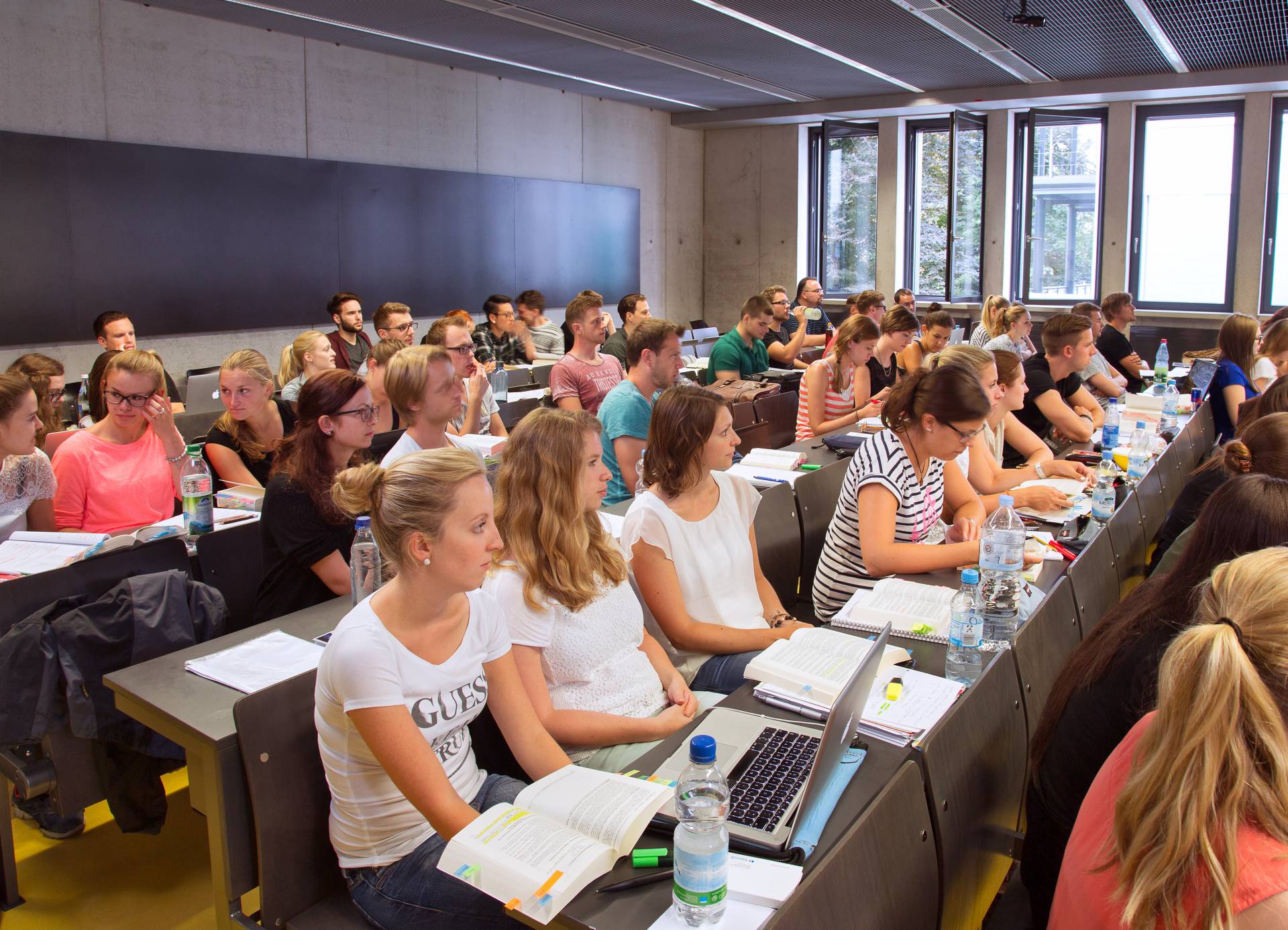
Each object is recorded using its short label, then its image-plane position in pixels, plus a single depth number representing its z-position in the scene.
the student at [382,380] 5.08
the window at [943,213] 11.44
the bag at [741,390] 6.31
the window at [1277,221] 10.44
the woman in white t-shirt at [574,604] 2.23
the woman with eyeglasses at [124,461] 3.76
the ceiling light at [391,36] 7.26
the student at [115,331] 6.56
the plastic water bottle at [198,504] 3.46
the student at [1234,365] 5.92
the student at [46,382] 4.73
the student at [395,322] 7.51
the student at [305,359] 5.76
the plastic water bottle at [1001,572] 2.73
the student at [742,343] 7.60
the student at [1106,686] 1.73
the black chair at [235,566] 3.10
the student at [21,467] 3.45
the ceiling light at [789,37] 7.35
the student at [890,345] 6.48
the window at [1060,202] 11.42
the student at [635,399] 4.29
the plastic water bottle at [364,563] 2.66
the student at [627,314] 7.75
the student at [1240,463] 2.95
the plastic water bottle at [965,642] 2.31
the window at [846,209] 12.91
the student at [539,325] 9.70
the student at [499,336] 8.90
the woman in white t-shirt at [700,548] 2.79
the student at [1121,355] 8.19
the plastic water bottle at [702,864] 1.43
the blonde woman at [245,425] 4.00
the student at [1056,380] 5.19
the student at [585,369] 5.99
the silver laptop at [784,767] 1.60
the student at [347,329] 7.82
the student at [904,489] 3.07
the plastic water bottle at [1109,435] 5.08
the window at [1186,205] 10.84
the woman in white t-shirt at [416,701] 1.79
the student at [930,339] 7.39
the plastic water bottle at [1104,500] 3.66
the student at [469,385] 5.12
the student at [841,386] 5.80
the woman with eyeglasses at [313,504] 2.83
